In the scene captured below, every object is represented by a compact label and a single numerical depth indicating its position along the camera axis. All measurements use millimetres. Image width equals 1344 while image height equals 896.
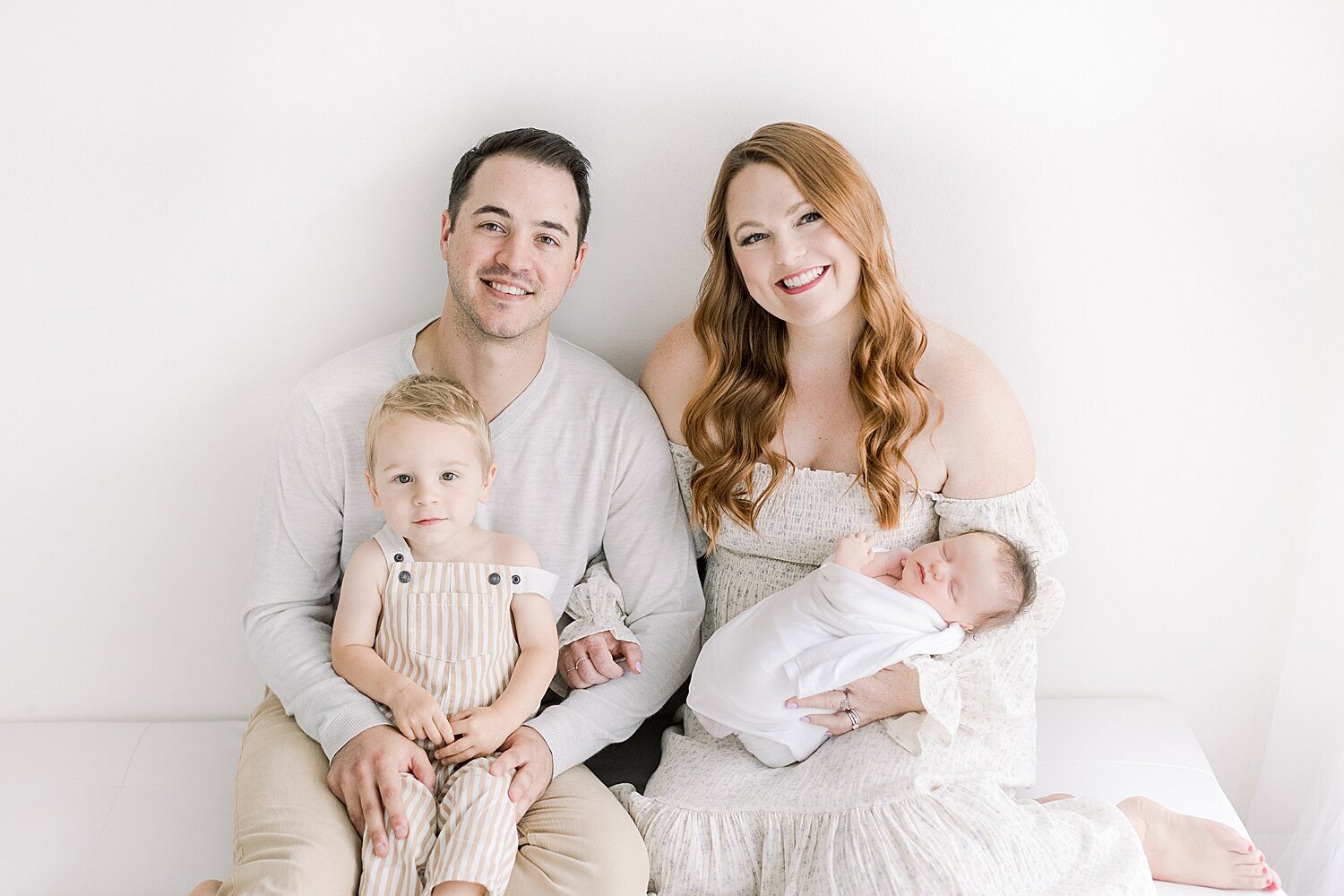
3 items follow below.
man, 1773
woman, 1635
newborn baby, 1733
